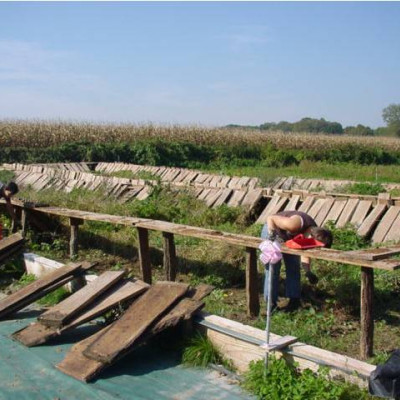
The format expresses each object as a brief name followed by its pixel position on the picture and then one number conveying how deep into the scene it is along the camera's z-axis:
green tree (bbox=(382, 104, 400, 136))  109.19
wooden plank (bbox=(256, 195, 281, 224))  10.72
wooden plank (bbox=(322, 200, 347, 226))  9.95
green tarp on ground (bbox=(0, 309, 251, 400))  4.39
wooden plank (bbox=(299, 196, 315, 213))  10.55
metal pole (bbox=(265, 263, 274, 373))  4.45
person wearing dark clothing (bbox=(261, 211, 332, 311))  5.90
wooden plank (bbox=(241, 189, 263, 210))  11.30
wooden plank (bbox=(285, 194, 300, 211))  10.71
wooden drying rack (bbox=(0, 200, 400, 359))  5.06
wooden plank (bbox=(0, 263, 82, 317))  6.27
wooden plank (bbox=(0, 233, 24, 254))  8.19
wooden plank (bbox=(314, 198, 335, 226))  10.06
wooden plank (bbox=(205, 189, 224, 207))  11.83
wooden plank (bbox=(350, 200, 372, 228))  9.67
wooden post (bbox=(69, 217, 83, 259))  8.80
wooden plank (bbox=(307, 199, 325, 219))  10.30
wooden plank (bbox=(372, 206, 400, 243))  9.12
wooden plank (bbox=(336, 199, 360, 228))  9.77
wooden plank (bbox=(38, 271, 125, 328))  5.46
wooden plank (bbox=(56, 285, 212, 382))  4.63
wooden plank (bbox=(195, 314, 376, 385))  4.26
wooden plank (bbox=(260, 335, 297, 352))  4.50
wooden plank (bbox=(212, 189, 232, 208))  11.72
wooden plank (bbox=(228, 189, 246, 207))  11.56
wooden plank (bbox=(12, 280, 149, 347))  5.38
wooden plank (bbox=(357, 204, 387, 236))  9.30
